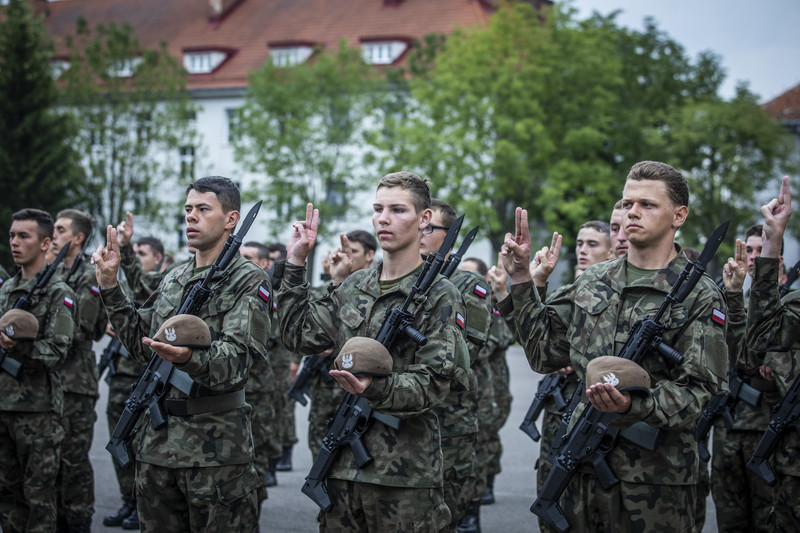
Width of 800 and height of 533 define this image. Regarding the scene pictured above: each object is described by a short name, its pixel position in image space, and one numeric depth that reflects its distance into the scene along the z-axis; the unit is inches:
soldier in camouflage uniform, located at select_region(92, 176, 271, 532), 190.1
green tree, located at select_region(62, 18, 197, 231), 1485.0
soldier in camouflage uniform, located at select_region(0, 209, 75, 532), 255.4
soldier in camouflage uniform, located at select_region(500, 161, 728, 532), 163.3
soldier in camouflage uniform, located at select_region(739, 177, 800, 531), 192.1
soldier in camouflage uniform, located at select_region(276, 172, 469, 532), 174.1
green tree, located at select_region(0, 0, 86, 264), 1206.9
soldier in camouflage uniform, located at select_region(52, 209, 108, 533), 288.4
